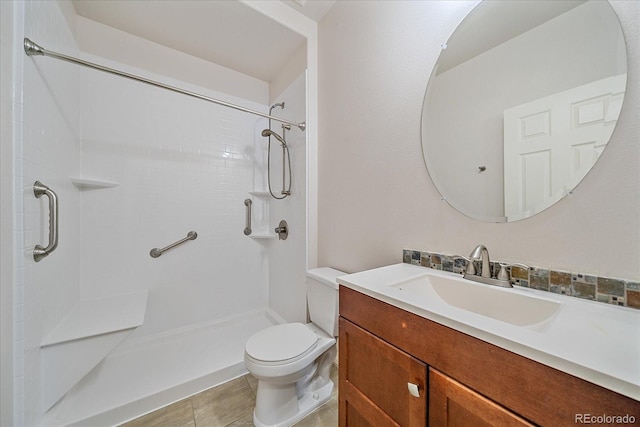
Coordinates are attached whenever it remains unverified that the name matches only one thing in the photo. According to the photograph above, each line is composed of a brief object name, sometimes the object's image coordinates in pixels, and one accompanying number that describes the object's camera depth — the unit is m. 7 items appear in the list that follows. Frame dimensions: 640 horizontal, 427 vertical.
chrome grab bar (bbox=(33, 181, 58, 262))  1.02
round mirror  0.68
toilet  1.16
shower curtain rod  0.98
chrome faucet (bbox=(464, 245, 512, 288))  0.79
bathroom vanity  0.39
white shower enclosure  1.03
